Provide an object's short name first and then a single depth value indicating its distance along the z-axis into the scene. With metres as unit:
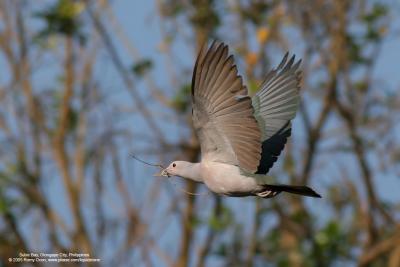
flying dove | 11.82
